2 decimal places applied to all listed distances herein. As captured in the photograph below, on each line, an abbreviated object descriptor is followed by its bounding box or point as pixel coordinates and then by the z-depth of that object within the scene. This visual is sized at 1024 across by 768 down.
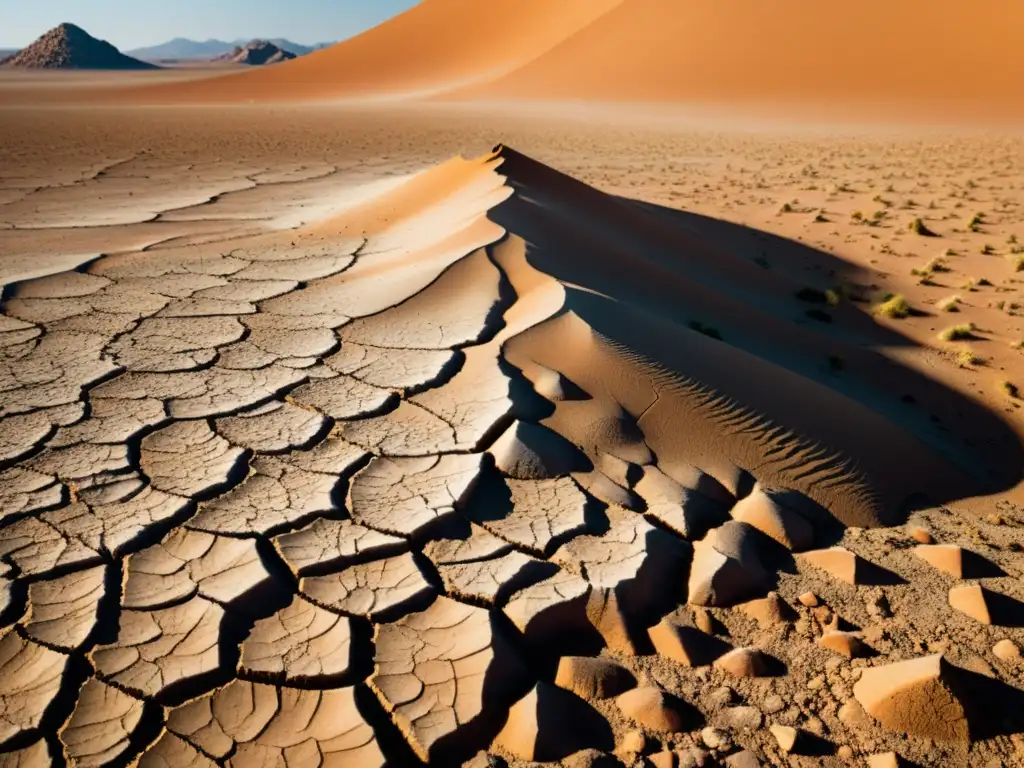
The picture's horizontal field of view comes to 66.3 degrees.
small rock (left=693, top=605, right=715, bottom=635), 2.08
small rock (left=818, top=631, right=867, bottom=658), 1.98
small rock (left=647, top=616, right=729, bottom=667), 1.98
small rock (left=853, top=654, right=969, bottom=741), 1.77
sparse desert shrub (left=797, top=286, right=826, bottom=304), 5.35
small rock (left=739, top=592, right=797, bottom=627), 2.11
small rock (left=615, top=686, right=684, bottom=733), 1.77
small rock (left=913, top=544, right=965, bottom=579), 2.33
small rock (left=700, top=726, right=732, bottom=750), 1.72
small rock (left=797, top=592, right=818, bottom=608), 2.17
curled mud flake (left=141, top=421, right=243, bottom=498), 2.50
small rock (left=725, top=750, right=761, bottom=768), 1.68
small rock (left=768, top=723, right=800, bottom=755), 1.72
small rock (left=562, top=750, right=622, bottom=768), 1.69
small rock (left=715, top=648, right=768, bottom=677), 1.92
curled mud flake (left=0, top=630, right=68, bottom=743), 1.71
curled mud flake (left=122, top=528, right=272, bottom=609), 2.05
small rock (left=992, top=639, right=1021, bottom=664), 2.00
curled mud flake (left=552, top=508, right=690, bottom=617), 2.15
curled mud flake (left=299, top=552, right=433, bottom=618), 2.05
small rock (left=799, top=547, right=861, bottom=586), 2.28
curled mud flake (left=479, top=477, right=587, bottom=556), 2.33
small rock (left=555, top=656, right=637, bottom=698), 1.88
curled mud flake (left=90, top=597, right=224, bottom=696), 1.82
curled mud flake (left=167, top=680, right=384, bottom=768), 1.67
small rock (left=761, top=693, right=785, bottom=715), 1.82
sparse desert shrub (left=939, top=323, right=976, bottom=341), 4.71
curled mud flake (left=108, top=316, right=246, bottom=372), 3.32
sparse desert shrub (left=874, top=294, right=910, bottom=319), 5.14
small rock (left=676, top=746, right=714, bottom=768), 1.68
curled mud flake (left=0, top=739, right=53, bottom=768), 1.63
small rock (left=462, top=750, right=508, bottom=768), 1.70
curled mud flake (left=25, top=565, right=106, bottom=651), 1.92
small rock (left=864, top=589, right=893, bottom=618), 2.14
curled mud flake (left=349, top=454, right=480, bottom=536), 2.37
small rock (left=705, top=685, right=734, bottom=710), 1.84
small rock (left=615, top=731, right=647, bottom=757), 1.72
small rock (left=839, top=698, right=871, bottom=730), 1.78
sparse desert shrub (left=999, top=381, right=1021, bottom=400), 3.92
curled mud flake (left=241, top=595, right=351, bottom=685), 1.86
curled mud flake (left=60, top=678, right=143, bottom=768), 1.65
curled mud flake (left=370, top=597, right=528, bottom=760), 1.75
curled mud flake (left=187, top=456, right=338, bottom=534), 2.32
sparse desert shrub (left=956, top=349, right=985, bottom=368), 4.32
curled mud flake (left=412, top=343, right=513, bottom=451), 2.81
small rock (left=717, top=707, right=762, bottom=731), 1.78
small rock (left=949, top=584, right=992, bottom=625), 2.13
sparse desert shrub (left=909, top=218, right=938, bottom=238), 7.41
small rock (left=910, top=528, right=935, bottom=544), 2.53
